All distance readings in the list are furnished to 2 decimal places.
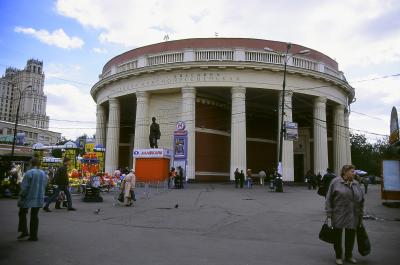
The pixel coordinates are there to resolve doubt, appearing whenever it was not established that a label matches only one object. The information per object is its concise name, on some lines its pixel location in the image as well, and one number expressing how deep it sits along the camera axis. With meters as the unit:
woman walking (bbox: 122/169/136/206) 14.58
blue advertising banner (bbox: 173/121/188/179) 27.34
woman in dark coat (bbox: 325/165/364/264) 5.77
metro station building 31.70
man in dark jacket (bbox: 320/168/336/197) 12.24
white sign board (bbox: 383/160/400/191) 15.04
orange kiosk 26.48
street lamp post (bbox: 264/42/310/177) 23.50
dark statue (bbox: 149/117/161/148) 28.28
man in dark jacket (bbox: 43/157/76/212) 12.29
